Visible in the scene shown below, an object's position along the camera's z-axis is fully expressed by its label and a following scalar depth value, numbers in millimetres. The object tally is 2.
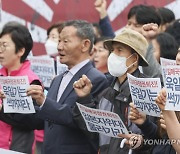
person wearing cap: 6817
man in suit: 7256
